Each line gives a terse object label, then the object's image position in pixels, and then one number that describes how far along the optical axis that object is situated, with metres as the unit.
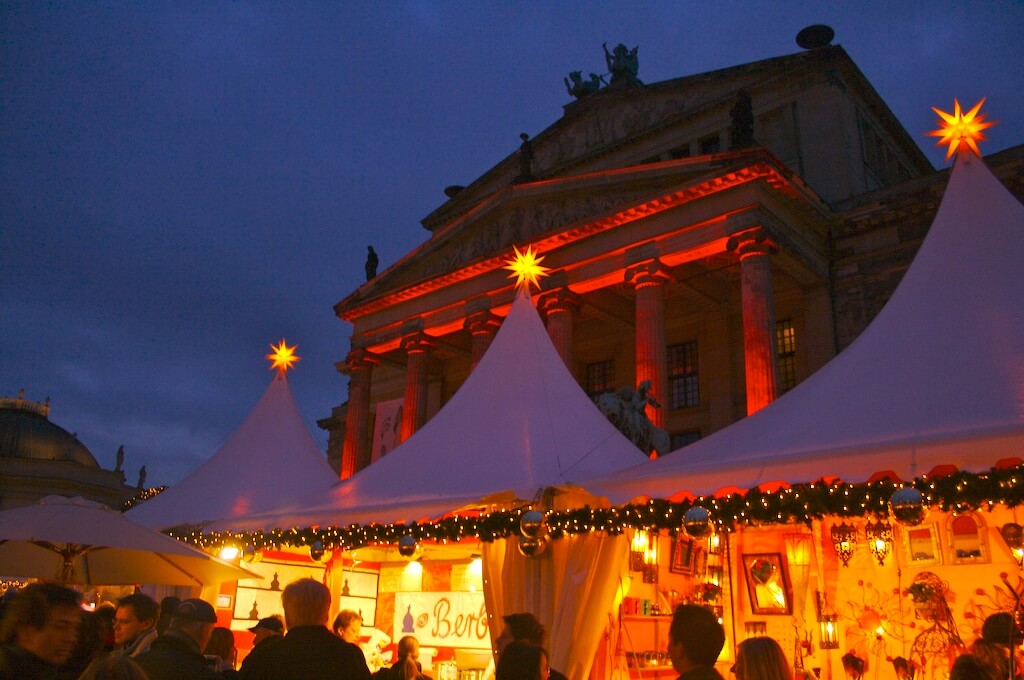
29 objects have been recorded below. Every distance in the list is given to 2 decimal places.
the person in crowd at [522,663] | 4.32
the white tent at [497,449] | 9.24
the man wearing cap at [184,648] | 3.90
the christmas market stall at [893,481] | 6.57
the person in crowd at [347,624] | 7.61
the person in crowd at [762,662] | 3.61
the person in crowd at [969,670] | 4.16
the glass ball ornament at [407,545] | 9.45
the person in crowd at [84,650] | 3.28
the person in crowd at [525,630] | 5.13
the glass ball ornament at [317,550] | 10.58
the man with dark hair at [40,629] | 3.16
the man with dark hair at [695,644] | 3.80
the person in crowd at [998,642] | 5.37
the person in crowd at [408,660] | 7.15
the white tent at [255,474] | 14.18
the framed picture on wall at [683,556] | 9.73
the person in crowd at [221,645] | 6.45
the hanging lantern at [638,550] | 9.26
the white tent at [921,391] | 6.56
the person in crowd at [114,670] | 2.28
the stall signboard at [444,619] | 10.54
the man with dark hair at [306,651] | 3.77
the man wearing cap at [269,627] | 7.23
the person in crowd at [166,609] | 5.40
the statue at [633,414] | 14.45
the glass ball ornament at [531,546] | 8.24
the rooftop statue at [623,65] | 32.06
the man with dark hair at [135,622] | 5.13
